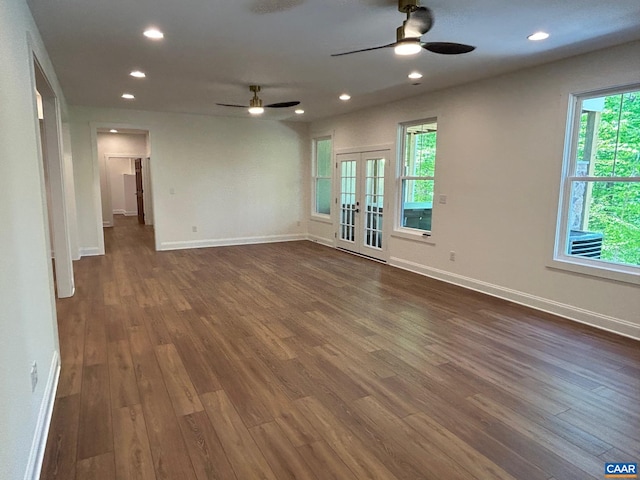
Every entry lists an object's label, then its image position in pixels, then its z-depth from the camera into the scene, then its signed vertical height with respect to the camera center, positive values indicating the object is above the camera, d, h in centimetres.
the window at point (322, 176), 856 +15
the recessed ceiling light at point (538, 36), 338 +127
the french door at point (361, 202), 694 -34
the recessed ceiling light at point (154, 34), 333 +124
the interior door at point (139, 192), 1208 -33
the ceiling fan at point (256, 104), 532 +105
